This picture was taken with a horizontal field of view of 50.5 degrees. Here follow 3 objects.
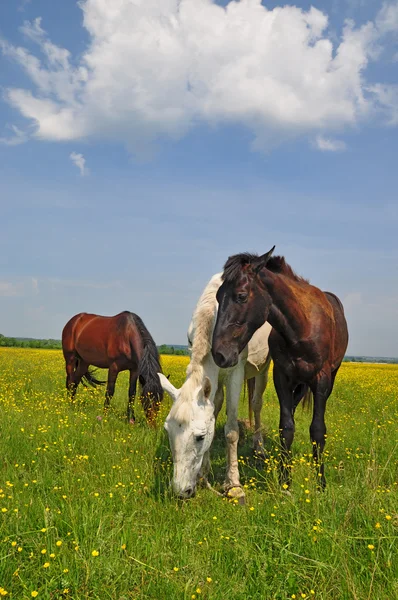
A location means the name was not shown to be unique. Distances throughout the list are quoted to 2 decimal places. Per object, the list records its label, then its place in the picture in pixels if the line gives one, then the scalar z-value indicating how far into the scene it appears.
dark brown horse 3.94
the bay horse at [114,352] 7.07
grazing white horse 3.86
